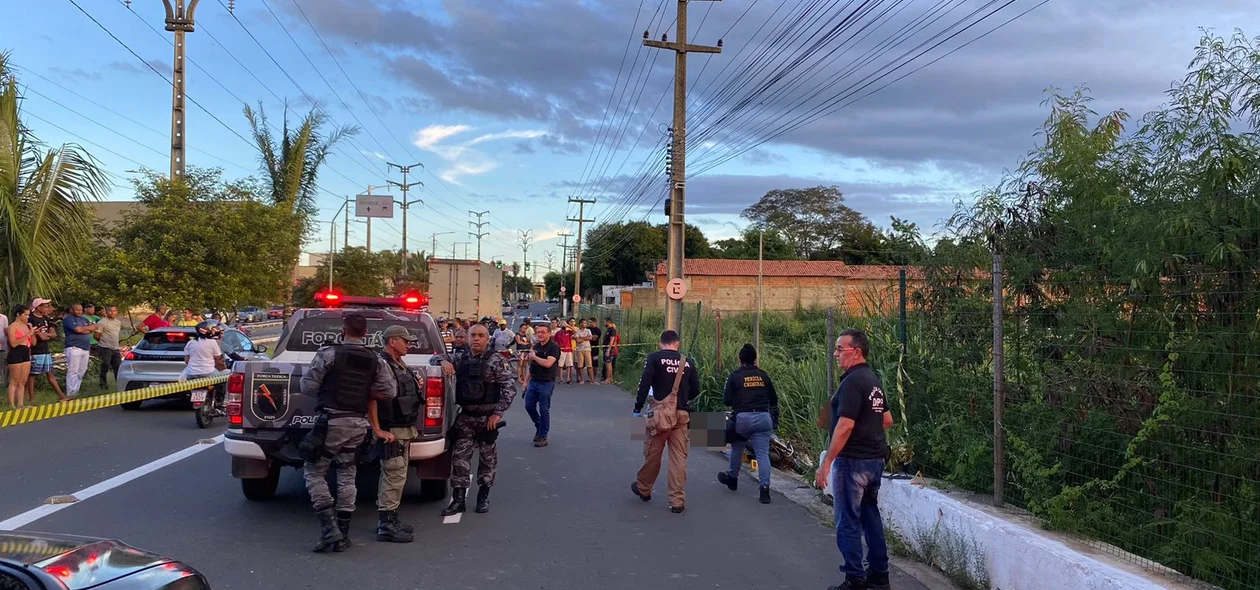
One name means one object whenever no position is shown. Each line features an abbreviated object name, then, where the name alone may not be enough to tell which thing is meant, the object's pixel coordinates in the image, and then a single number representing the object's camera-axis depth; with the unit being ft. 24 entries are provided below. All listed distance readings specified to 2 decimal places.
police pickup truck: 23.73
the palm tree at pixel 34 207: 48.49
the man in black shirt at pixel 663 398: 27.91
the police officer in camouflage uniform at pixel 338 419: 21.16
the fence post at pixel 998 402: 20.90
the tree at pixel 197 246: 58.03
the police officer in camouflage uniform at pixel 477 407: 25.16
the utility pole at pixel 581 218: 213.66
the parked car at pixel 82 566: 10.14
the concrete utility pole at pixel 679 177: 68.28
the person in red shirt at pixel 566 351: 72.95
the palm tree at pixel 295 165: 81.61
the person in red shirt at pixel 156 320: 53.62
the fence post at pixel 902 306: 26.55
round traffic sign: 64.59
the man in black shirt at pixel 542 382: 39.24
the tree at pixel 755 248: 263.70
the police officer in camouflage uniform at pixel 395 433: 22.36
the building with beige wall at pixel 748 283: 187.42
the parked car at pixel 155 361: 45.27
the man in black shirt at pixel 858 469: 19.02
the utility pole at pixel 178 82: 63.36
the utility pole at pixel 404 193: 213.87
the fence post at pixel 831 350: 31.86
